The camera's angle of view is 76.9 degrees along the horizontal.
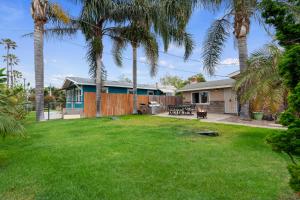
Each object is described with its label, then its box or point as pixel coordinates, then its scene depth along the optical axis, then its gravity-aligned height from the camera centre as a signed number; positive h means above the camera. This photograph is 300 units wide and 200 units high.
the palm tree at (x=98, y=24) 12.38 +5.66
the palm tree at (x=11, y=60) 22.91 +5.56
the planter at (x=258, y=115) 11.03 -0.70
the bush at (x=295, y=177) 2.02 -0.80
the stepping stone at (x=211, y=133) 6.83 -1.08
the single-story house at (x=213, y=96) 14.58 +0.64
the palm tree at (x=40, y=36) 10.93 +4.06
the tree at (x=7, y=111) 3.61 -0.13
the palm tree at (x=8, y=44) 22.11 +7.32
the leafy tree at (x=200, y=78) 32.67 +4.58
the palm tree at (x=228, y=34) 9.58 +3.75
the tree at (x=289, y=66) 2.07 +0.43
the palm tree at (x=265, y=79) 5.60 +0.76
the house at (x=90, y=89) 16.84 +1.68
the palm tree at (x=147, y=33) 12.45 +5.00
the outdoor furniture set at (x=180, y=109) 14.56 -0.41
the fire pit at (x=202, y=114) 12.11 -0.67
